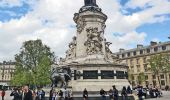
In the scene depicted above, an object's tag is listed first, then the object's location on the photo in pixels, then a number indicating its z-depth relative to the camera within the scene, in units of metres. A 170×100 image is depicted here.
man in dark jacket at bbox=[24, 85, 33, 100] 7.92
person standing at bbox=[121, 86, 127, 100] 17.28
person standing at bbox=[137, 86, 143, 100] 13.80
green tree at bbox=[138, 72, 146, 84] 52.62
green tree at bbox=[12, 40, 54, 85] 41.86
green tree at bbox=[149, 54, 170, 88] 44.73
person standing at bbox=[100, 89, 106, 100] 16.75
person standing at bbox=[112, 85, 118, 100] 15.23
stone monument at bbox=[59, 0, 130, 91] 21.57
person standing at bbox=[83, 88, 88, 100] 16.26
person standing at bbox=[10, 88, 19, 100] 16.30
